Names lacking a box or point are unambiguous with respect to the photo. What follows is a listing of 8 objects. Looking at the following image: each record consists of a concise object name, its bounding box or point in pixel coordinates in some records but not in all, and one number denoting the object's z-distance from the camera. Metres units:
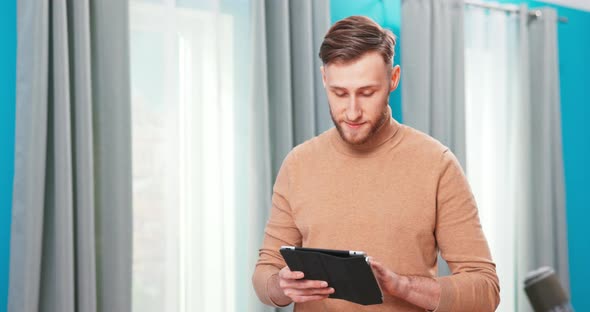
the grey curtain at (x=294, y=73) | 3.16
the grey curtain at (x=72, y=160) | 2.46
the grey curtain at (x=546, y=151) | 4.32
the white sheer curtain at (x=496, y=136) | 4.11
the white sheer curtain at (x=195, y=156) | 2.84
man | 1.54
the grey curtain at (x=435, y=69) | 3.71
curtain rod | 4.06
